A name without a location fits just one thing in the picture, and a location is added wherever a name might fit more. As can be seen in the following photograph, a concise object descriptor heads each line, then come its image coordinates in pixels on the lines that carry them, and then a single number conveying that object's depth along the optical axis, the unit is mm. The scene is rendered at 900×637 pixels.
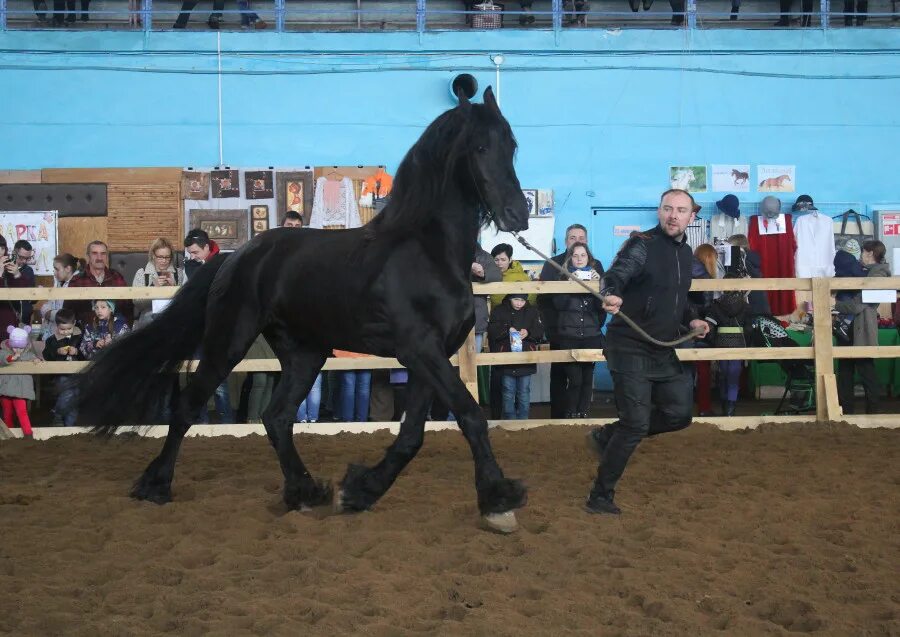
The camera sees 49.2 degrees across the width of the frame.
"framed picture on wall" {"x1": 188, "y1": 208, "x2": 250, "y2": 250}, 11844
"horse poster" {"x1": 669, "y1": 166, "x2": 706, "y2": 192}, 12695
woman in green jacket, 9328
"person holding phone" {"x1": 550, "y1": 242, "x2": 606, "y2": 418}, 8719
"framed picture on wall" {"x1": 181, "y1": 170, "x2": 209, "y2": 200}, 11914
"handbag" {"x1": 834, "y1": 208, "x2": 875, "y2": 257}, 12422
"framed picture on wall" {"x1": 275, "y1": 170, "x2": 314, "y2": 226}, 11961
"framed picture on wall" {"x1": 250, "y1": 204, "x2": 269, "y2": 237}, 11875
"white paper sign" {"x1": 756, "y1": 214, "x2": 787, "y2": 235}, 12508
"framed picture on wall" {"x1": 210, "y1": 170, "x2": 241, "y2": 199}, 11984
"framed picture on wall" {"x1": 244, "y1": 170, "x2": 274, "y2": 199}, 11984
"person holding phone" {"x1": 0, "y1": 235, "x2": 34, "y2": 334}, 8641
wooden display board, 11867
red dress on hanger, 12547
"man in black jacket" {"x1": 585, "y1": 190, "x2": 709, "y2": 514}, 5164
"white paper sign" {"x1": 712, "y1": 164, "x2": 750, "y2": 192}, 12672
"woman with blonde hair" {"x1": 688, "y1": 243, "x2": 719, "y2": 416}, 9616
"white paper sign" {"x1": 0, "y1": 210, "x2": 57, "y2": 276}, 11766
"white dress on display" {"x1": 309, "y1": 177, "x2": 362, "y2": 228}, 11828
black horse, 4863
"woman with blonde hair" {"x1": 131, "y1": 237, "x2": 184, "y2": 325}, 8688
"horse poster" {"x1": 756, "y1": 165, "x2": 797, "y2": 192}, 12719
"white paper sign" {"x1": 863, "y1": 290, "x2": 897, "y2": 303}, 9055
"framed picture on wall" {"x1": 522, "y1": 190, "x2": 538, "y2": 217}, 12375
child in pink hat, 8141
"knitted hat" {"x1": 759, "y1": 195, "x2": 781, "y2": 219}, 12344
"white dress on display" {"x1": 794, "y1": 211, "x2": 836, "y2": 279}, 12422
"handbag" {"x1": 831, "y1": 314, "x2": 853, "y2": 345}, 9703
